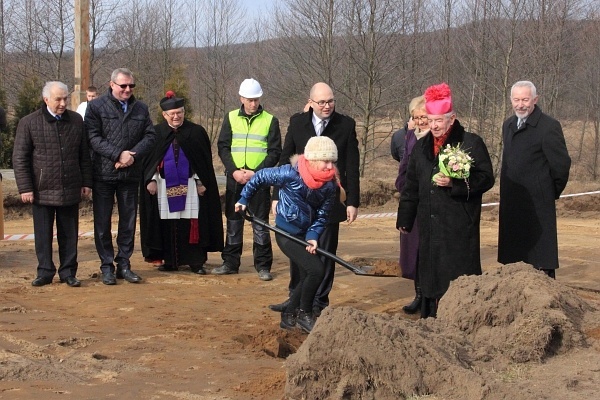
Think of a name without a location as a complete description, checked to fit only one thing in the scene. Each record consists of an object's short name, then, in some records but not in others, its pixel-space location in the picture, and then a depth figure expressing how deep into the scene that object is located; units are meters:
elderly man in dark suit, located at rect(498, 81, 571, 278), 7.68
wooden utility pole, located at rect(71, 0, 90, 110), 17.09
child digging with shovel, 6.99
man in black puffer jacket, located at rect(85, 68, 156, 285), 9.21
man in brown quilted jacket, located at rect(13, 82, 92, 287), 8.91
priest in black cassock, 10.07
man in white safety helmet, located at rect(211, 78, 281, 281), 9.86
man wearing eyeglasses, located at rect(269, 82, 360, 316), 7.98
